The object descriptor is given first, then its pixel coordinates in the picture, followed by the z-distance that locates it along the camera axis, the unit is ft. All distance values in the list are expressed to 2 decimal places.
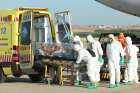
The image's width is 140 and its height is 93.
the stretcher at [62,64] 48.85
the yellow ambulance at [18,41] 51.21
